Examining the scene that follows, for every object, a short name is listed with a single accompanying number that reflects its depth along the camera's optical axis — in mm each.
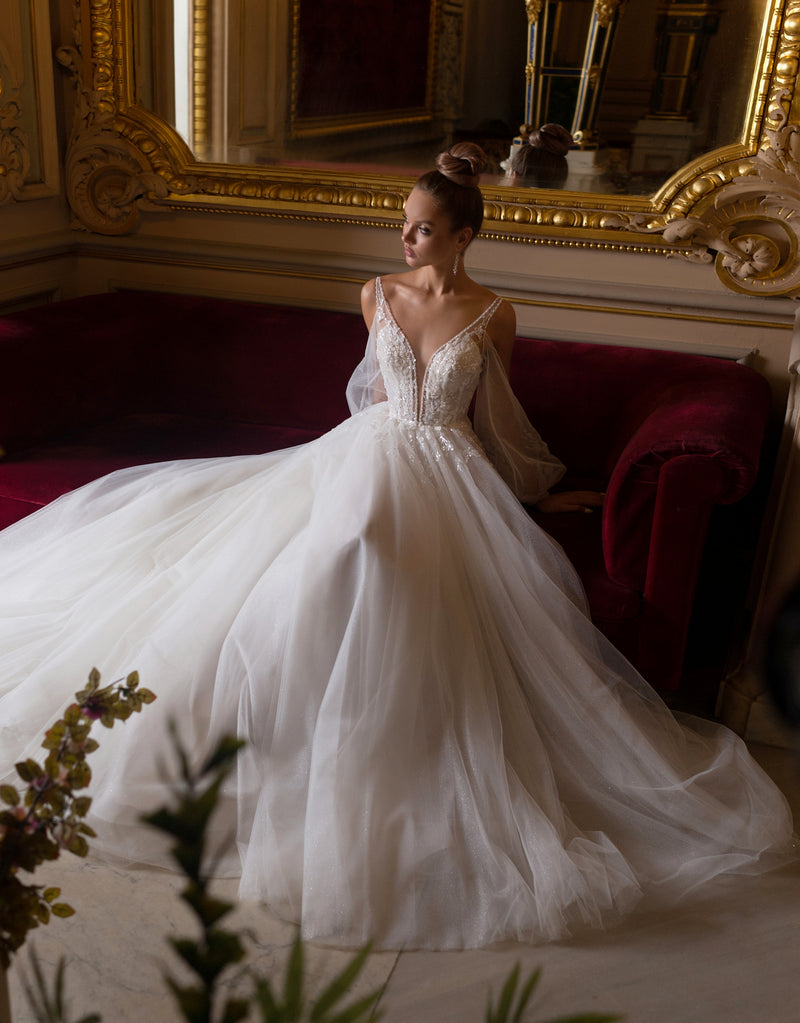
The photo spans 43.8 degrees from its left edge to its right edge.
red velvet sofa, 2549
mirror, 3176
